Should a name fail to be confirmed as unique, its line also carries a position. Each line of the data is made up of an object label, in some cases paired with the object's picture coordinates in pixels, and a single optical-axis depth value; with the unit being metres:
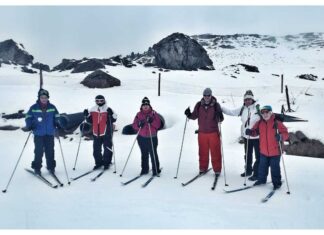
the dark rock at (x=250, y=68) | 35.19
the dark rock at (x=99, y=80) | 21.42
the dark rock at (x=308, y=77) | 32.16
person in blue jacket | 7.95
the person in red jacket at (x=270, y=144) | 7.17
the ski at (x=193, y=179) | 7.50
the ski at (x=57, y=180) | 7.29
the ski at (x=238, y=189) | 6.97
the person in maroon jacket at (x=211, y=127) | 8.05
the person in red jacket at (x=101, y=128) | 8.59
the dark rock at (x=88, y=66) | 30.80
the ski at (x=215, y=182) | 7.19
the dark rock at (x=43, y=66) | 48.84
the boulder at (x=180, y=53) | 38.72
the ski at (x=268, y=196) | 6.47
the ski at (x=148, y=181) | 7.35
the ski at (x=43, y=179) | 7.25
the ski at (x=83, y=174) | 7.82
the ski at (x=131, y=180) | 7.42
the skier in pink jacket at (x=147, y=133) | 8.27
